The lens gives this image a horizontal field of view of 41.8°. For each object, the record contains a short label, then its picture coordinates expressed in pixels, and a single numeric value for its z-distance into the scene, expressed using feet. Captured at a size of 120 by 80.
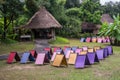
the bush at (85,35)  85.92
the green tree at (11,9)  58.32
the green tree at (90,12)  89.42
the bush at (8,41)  63.27
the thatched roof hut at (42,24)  69.03
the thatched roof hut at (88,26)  92.10
